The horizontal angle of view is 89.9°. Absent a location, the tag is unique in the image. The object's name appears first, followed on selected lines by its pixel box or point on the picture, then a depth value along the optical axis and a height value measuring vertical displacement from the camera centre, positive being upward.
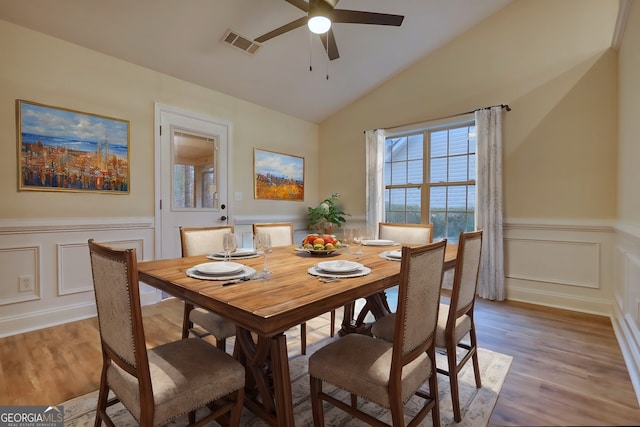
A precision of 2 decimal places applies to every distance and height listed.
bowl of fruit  2.01 -0.22
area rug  1.61 -1.05
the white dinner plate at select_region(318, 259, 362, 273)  1.51 -0.27
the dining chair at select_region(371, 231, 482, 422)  1.57 -0.59
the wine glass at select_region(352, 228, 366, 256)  2.26 -0.17
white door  3.45 +0.43
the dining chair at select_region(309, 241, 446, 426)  1.19 -0.62
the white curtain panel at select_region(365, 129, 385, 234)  4.46 +0.50
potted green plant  4.75 -0.09
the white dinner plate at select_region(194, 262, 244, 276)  1.47 -0.27
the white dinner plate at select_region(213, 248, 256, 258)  2.02 -0.27
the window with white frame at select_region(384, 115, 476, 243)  3.93 +0.45
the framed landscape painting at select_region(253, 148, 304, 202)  4.38 +0.51
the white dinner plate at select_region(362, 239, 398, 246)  2.49 -0.25
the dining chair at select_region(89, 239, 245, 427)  1.09 -0.62
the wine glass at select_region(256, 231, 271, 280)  1.61 -0.16
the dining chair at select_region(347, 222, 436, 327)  2.71 -0.20
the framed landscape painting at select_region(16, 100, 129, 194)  2.67 +0.55
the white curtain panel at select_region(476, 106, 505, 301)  3.48 +0.10
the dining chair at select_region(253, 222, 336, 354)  2.75 -0.18
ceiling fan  2.28 +1.44
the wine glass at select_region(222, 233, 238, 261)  1.69 -0.17
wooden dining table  1.08 -0.32
